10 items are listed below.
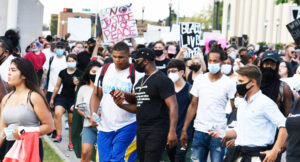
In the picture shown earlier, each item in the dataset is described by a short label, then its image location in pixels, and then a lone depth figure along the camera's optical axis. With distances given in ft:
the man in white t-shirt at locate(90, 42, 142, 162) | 39.52
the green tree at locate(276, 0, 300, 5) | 116.40
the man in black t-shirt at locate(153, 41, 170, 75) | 59.09
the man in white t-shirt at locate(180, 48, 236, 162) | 41.34
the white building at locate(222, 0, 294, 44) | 310.65
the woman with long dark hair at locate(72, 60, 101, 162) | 45.04
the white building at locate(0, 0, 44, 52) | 75.91
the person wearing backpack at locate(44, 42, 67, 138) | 71.79
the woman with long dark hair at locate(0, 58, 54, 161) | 31.20
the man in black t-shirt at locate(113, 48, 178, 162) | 37.42
